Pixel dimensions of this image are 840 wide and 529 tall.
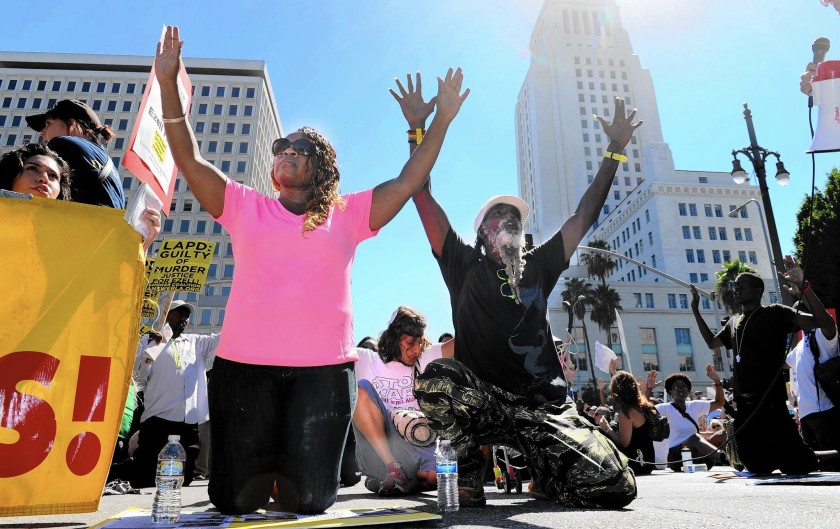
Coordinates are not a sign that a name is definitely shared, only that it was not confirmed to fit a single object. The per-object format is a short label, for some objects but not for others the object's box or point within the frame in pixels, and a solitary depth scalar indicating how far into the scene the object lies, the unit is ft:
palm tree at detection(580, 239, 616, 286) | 208.44
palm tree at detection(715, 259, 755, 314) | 153.76
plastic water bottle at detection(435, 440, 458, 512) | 9.48
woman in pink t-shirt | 8.41
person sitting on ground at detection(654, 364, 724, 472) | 27.58
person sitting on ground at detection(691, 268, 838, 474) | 15.99
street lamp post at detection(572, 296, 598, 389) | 204.05
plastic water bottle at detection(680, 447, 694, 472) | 26.64
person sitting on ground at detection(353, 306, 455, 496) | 14.84
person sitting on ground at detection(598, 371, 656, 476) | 23.17
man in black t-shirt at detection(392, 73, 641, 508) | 9.66
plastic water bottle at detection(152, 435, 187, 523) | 7.99
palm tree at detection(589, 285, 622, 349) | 205.46
